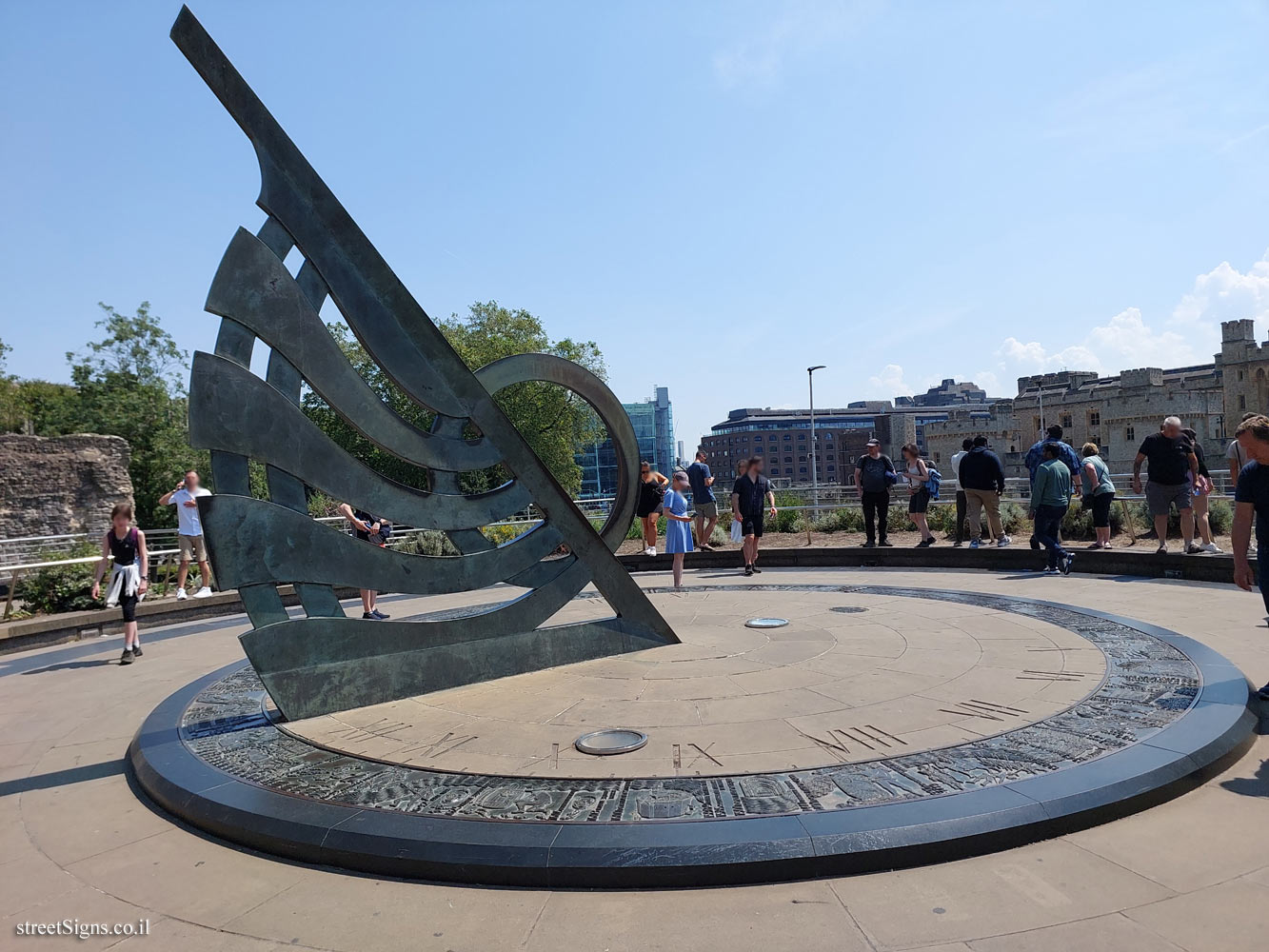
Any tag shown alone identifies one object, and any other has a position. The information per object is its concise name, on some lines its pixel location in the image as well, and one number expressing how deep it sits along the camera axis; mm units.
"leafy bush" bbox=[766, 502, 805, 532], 17859
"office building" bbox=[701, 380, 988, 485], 149000
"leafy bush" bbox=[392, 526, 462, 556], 14266
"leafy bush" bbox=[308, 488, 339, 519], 37109
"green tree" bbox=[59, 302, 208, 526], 36500
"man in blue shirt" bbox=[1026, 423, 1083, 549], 11633
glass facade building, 118500
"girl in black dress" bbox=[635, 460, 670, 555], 13875
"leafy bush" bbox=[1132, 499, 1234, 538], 13492
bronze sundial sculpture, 5293
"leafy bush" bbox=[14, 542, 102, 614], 11047
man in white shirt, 11133
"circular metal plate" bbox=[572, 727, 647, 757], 4668
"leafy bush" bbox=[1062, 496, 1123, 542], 13988
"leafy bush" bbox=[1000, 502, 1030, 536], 15570
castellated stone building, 66250
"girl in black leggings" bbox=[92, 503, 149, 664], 8281
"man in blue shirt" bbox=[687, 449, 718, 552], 13945
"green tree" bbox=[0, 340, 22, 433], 41219
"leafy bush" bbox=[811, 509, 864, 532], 17469
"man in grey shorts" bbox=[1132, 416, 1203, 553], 10484
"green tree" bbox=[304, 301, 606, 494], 51562
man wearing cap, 13531
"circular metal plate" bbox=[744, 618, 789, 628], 8273
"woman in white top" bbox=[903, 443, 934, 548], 13695
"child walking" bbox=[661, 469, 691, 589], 11219
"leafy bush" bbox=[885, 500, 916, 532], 16781
